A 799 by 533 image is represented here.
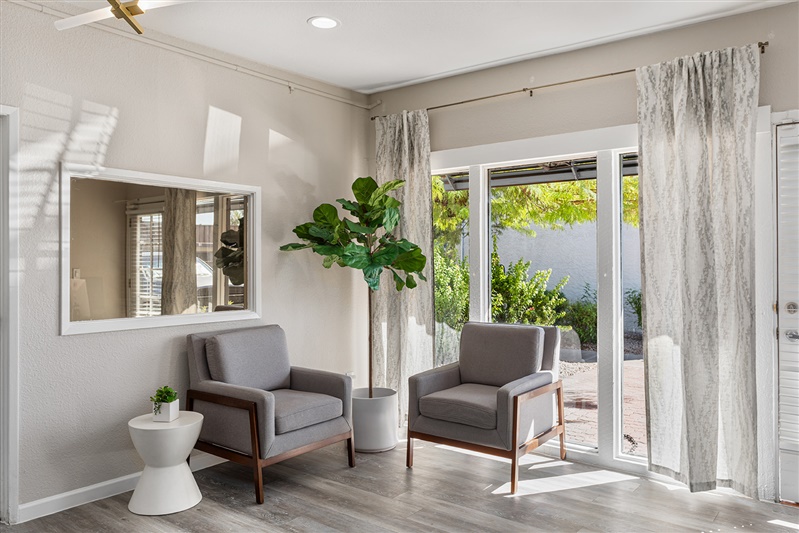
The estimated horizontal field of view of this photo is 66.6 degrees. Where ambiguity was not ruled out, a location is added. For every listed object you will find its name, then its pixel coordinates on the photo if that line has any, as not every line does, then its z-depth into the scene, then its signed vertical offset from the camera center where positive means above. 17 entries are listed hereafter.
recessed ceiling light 3.60 +1.51
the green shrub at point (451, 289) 4.77 -0.12
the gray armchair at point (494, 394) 3.55 -0.76
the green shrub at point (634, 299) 3.93 -0.16
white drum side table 3.22 -1.04
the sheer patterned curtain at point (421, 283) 4.79 -0.01
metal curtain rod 3.41 +1.30
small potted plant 3.35 -0.72
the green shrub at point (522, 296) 4.35 -0.16
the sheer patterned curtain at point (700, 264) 3.39 +0.06
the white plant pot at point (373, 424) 4.31 -1.06
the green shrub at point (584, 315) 4.14 -0.28
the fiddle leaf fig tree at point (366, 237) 4.24 +0.27
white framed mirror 3.44 +0.15
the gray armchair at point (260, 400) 3.44 -0.78
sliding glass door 3.98 +0.04
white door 3.34 -0.12
